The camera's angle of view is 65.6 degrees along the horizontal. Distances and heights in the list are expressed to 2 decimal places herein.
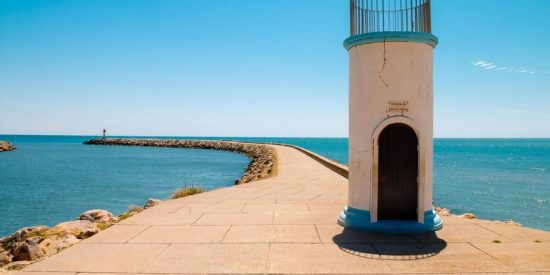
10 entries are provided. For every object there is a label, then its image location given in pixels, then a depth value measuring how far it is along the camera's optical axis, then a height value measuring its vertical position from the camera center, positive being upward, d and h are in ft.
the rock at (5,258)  22.08 -6.43
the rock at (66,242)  21.59 -5.56
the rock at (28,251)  21.38 -5.84
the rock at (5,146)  253.08 -6.13
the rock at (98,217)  32.14 -6.13
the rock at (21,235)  26.17 -6.19
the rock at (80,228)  24.97 -5.69
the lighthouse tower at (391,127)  20.54 +0.60
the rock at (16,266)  17.80 -5.54
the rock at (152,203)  33.78 -5.22
